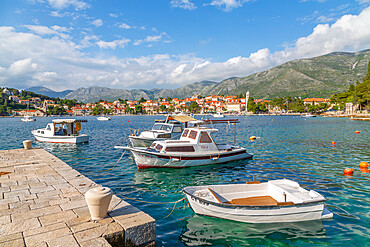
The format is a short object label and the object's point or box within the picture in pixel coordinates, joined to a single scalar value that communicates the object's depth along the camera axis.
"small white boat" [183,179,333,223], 8.80
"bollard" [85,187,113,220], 6.52
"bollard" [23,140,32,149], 21.05
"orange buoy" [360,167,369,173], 17.19
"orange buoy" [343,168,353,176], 16.09
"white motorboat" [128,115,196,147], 25.89
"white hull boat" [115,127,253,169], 17.30
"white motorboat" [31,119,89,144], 31.56
